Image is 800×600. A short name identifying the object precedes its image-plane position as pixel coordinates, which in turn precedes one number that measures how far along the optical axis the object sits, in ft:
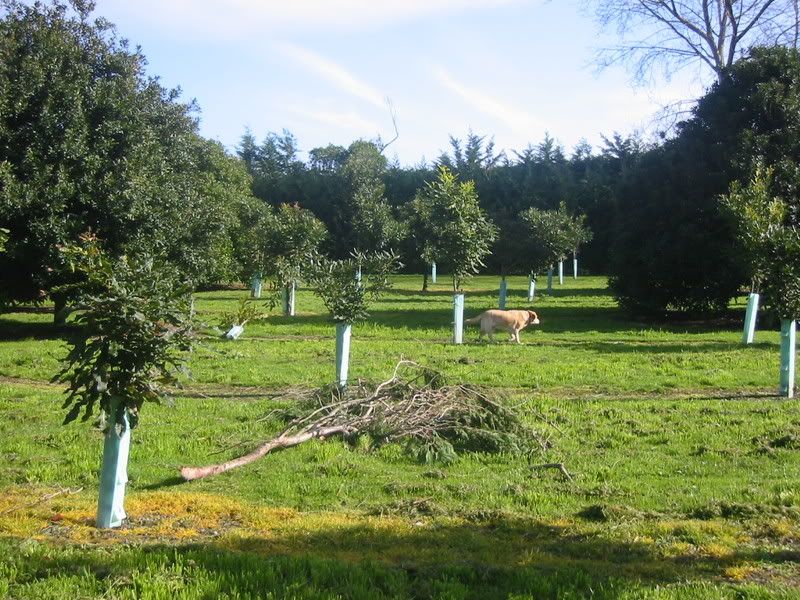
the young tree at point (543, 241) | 126.41
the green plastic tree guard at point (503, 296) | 108.37
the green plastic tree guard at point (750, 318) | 74.79
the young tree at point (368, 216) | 158.81
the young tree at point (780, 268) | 48.65
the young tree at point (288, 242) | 104.12
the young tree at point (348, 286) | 48.32
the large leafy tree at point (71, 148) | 73.00
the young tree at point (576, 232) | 137.90
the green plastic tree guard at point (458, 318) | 72.90
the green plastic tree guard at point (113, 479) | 22.74
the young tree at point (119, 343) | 22.62
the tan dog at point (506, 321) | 74.49
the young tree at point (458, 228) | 78.89
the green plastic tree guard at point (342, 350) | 46.98
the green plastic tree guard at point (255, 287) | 133.49
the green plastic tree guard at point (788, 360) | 48.18
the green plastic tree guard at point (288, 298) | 102.28
